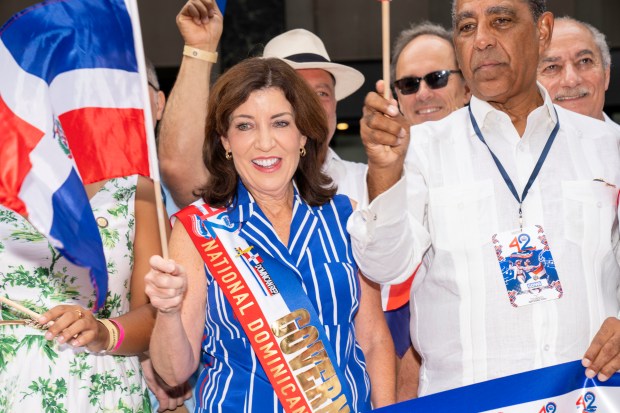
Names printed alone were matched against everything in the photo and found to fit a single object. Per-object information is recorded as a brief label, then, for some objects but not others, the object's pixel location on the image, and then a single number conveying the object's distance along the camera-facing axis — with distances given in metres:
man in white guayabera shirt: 3.08
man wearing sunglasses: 4.81
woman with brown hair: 3.14
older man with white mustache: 4.59
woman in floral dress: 3.10
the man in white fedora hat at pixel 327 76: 4.37
